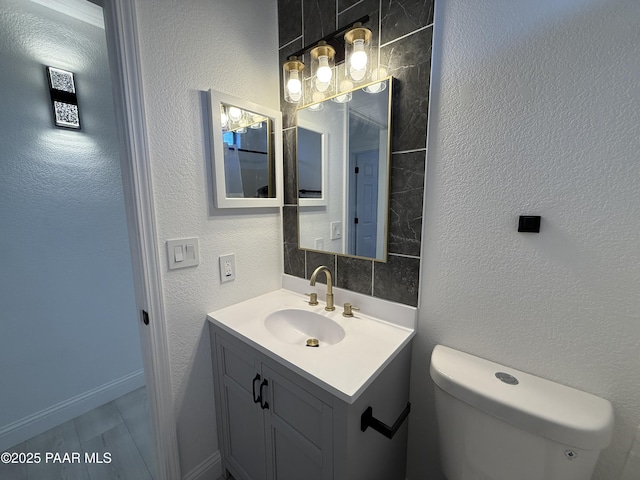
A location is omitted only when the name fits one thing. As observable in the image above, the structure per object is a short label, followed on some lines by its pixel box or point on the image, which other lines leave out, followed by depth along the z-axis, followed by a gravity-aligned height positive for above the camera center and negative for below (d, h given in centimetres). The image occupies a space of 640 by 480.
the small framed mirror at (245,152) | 113 +23
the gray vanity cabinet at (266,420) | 81 -80
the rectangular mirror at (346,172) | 106 +13
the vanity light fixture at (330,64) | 99 +58
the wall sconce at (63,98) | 142 +57
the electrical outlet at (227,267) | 122 -32
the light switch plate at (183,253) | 104 -22
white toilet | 66 -60
